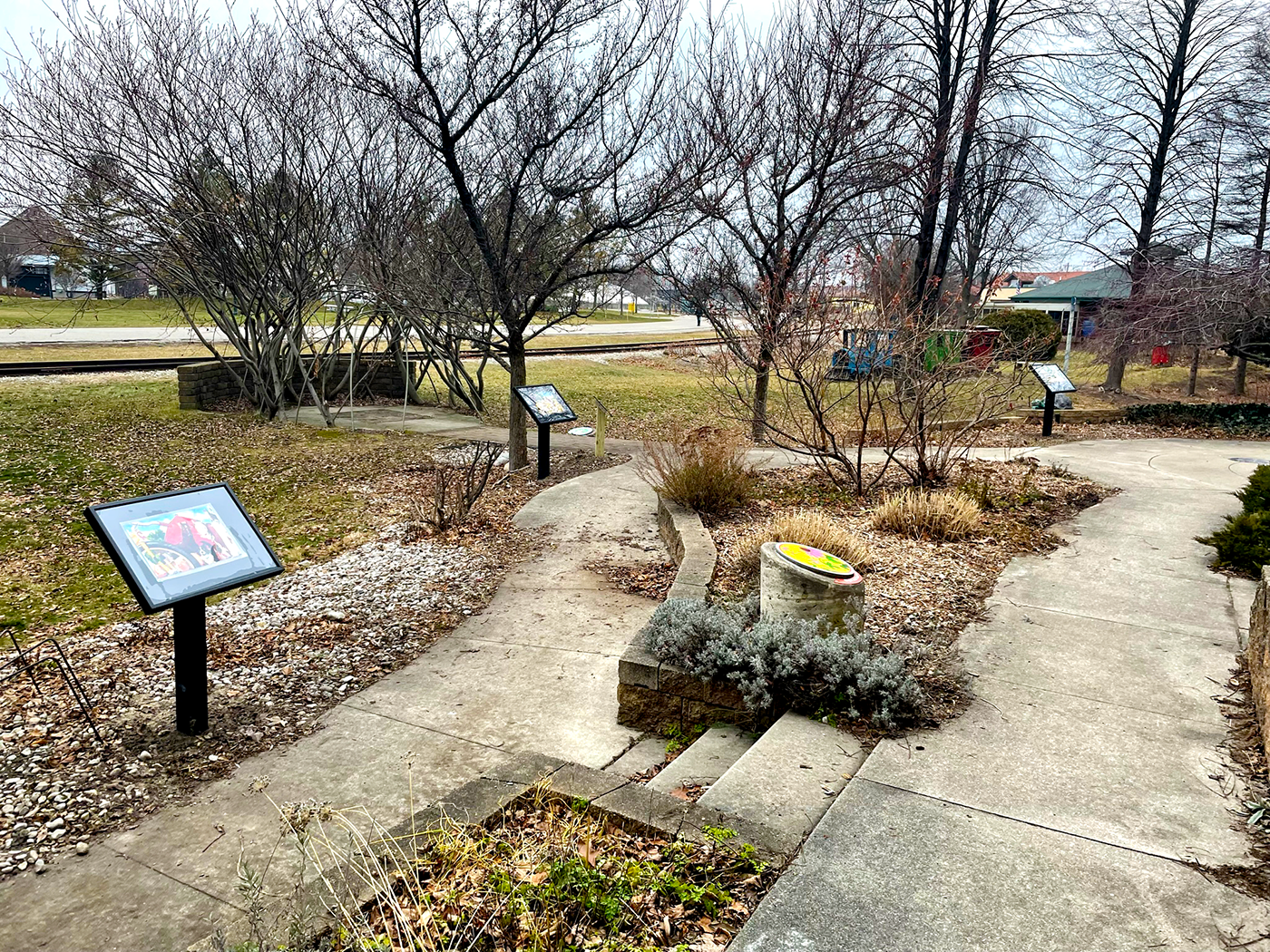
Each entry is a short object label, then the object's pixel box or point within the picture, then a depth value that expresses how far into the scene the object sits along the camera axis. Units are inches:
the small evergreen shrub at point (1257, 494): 282.5
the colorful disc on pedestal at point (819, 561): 195.6
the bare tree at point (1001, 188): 642.8
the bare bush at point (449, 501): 343.6
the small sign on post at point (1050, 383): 556.5
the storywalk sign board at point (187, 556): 165.0
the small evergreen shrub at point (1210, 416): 616.1
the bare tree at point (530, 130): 401.1
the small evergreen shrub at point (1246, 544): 263.9
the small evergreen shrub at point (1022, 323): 1060.5
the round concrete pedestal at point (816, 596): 193.6
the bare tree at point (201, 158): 514.9
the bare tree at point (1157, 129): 767.1
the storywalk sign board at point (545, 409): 425.7
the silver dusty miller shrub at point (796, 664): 171.3
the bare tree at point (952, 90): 564.7
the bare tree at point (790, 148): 464.1
